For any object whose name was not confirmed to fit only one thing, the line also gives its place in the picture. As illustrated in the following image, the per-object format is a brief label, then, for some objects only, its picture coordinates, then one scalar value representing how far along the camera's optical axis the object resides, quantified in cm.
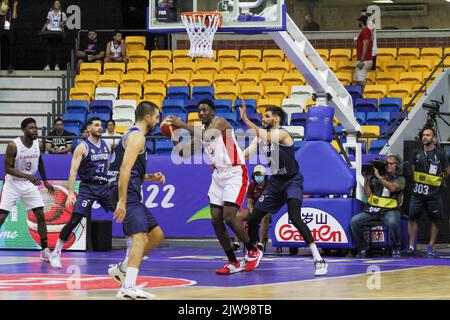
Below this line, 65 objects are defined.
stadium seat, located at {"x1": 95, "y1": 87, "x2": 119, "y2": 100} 2684
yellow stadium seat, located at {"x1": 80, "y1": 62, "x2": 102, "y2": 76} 2820
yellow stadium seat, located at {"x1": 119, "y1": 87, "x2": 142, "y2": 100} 2667
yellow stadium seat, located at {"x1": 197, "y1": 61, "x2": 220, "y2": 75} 2761
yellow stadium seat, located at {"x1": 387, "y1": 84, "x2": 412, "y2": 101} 2537
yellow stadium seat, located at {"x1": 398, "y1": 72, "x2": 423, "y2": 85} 2589
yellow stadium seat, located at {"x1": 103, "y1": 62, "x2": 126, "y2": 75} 2806
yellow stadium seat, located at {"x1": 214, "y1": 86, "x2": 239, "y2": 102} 2616
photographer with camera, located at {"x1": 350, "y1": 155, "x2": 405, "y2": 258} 1780
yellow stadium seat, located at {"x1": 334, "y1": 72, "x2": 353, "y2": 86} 2648
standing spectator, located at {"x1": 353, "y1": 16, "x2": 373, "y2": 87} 2602
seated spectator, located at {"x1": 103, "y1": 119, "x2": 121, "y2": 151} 2172
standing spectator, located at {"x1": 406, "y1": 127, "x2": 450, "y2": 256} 1828
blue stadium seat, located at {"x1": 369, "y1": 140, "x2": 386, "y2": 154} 2290
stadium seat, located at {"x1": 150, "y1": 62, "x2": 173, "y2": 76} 2779
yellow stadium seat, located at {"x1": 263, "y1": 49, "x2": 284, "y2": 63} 2795
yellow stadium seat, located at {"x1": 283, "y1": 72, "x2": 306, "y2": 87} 2656
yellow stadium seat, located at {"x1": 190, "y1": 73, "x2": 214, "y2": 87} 2705
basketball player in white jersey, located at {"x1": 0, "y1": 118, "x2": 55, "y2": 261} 1741
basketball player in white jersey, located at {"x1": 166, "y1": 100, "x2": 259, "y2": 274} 1453
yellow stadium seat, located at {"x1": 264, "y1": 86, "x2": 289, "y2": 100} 2592
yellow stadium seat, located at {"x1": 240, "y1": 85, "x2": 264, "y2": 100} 2611
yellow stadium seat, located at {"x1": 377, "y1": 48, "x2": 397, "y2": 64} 2742
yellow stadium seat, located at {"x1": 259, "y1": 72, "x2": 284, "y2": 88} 2672
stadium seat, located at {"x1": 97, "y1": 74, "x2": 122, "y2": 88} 2748
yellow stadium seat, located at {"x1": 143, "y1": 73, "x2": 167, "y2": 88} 2719
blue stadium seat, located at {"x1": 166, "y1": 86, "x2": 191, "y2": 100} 2624
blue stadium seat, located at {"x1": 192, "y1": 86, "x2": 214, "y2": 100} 2619
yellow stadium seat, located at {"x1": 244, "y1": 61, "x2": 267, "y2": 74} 2739
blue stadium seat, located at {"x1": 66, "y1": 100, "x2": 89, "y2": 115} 2616
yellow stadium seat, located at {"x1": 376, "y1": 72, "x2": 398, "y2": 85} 2653
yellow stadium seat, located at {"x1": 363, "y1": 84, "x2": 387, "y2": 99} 2562
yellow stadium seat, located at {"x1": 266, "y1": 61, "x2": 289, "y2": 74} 2717
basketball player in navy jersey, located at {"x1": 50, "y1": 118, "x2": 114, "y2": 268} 1702
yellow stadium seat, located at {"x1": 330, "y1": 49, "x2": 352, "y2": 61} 2738
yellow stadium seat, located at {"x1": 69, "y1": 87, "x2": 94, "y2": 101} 2705
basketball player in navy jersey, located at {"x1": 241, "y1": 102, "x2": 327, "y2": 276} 1491
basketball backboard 1877
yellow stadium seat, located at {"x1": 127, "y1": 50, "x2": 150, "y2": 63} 2870
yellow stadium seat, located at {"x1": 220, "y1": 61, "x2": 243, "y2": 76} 2755
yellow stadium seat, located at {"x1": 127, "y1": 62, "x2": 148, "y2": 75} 2794
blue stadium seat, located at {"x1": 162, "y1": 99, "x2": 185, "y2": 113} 2531
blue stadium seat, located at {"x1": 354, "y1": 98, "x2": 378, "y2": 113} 2488
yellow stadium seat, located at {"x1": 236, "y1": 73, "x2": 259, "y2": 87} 2681
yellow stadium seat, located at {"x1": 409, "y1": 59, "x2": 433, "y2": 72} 2644
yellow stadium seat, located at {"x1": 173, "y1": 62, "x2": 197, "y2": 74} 2770
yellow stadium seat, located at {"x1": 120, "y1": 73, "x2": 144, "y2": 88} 2731
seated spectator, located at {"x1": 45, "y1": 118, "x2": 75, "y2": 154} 2212
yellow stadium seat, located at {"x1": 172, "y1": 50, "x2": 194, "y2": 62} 2828
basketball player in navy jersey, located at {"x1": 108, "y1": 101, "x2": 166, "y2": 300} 1102
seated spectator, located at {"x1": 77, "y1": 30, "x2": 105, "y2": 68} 2884
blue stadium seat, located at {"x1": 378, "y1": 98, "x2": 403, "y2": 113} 2464
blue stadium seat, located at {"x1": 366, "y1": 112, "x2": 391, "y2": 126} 2406
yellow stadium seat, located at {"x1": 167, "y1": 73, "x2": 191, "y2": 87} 2716
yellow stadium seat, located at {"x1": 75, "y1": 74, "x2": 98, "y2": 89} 2752
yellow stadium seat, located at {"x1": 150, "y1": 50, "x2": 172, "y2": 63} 2842
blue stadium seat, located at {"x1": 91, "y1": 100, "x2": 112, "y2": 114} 2611
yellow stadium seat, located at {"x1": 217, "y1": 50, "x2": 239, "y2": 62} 2816
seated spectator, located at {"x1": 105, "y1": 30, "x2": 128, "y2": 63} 2853
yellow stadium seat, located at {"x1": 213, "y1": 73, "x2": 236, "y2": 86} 2692
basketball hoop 1916
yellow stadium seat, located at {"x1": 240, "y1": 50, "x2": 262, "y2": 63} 2808
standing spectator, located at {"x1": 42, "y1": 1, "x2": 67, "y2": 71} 2867
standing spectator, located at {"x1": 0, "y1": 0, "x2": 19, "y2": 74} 2859
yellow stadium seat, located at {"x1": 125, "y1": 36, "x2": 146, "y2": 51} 2923
